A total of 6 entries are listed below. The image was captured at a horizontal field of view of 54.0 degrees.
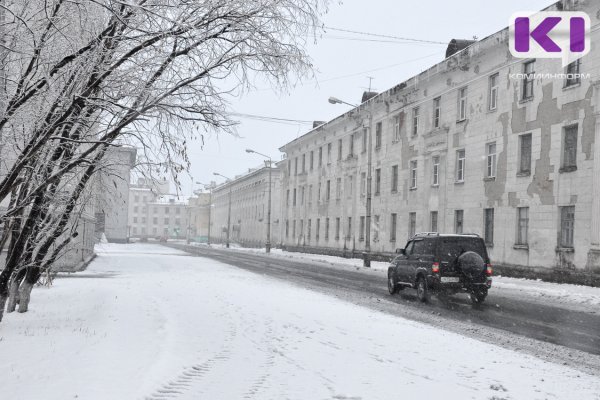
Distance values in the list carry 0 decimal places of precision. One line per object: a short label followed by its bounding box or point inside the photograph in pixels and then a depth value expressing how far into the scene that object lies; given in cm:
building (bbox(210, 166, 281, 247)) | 8381
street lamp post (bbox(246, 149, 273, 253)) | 5742
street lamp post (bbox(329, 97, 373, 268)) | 3416
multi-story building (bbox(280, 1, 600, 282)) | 2339
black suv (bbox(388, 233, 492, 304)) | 1555
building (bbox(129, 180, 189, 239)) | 15975
